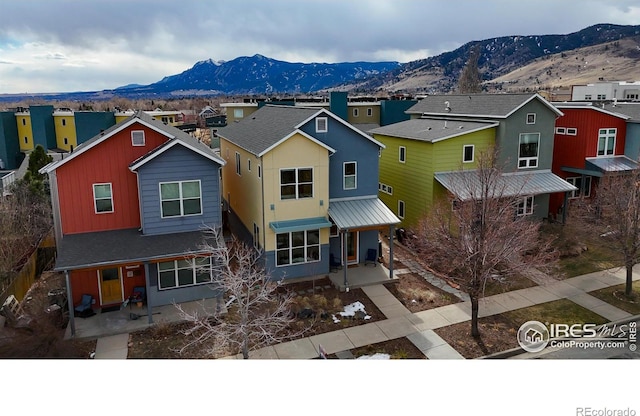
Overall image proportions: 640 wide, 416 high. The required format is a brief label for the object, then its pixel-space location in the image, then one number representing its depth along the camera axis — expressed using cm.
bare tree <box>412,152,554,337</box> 1269
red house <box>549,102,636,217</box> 2445
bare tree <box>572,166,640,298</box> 1583
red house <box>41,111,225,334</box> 1499
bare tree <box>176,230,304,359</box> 1109
